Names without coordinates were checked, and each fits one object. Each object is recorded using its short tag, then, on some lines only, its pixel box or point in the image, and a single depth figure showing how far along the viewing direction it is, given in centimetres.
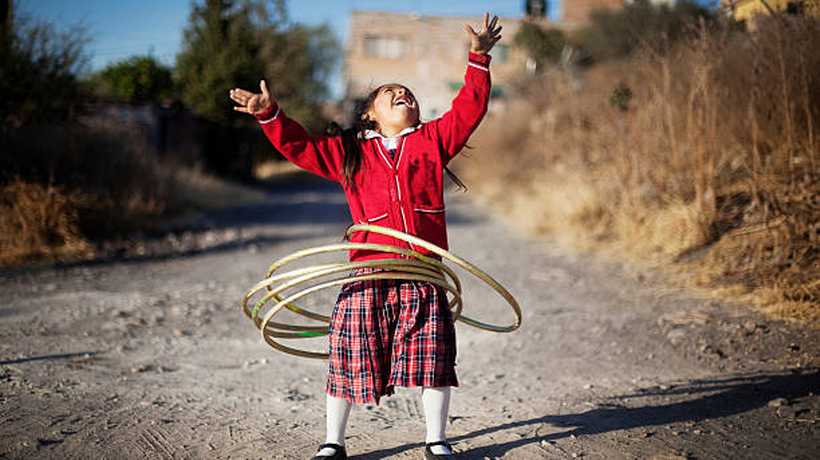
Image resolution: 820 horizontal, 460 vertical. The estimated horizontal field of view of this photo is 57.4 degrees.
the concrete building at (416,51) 2919
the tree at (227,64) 2070
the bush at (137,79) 2056
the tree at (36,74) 915
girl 311
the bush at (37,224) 856
